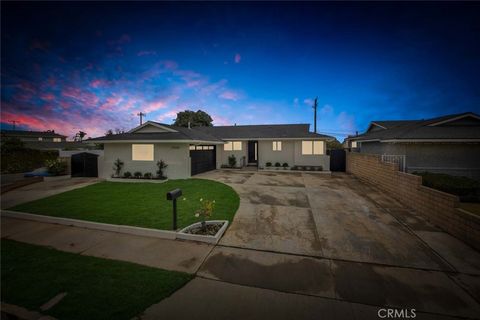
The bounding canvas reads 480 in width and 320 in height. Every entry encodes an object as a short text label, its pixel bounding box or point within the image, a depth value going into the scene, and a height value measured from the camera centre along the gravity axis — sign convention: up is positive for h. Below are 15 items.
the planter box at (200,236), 4.48 -2.07
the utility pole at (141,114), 29.03 +7.01
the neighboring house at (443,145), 9.86 +0.68
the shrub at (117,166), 13.29 -0.72
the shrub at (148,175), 12.78 -1.34
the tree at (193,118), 37.67 +8.36
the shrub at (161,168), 12.75 -0.83
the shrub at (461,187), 6.61 -1.13
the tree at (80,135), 58.25 +7.14
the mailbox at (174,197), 4.87 -1.14
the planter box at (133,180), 12.14 -1.65
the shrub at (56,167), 13.46 -0.80
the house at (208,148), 12.85 +0.78
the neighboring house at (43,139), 32.54 +4.61
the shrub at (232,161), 17.88 -0.45
